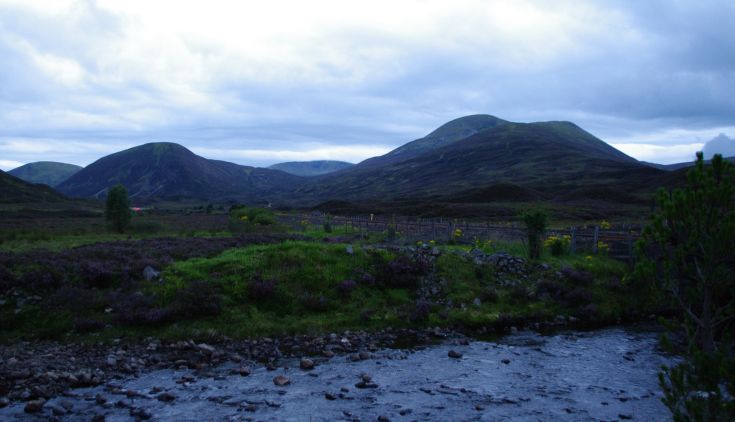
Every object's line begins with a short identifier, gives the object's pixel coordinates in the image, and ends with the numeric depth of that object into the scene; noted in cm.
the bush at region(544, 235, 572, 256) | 2438
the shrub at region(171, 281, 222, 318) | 1533
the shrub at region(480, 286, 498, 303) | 1855
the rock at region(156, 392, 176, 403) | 1005
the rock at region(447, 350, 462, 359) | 1345
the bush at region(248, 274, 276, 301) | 1694
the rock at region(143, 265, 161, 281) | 1752
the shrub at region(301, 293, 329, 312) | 1686
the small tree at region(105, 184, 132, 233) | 3906
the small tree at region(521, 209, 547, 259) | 2288
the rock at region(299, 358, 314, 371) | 1224
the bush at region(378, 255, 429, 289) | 1928
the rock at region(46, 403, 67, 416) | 936
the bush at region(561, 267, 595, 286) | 2014
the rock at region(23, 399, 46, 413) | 938
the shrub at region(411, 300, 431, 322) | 1667
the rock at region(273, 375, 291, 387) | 1112
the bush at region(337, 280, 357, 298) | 1803
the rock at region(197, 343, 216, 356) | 1305
